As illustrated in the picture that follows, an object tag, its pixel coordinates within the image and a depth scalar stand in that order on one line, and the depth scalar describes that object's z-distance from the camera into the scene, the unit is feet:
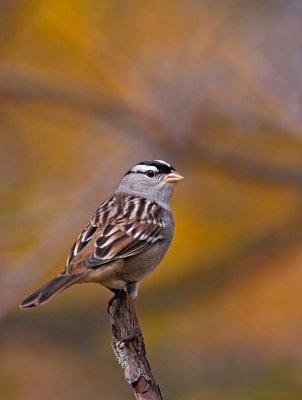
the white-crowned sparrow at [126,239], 30.40
